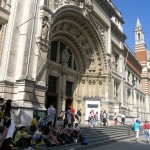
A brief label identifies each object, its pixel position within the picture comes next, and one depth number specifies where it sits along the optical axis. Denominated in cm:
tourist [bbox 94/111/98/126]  2086
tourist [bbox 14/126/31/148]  931
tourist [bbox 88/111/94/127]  2008
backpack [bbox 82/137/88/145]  1241
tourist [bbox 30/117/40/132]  1112
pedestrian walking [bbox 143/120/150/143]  1619
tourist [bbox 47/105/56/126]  1397
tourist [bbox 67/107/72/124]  1562
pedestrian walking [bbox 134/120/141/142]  1673
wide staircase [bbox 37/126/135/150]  1174
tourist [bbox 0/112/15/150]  580
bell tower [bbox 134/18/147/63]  5534
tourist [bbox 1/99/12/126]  759
